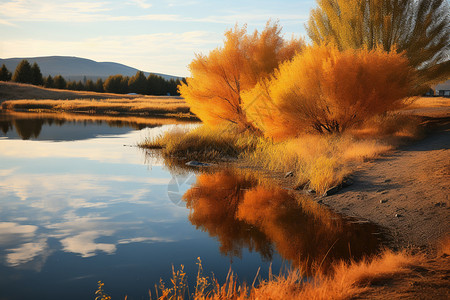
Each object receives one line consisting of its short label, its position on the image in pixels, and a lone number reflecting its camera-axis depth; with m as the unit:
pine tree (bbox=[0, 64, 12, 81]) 75.88
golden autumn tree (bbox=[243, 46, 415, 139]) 14.61
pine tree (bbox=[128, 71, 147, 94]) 84.75
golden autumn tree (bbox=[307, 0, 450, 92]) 19.94
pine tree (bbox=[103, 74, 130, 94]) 85.25
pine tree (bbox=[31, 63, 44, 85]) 78.05
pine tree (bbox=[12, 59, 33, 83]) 76.44
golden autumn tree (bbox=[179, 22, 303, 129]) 19.62
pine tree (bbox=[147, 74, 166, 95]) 85.75
